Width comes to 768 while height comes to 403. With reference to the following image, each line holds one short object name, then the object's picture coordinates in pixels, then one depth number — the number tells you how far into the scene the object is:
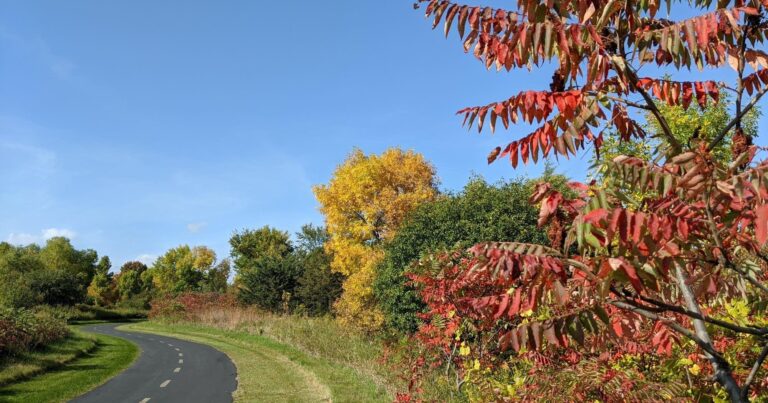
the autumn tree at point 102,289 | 80.51
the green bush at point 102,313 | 53.62
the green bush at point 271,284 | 40.16
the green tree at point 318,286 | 35.78
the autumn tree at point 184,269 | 78.18
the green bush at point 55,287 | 47.84
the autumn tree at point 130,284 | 80.44
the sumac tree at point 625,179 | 1.97
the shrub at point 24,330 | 17.62
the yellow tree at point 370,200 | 30.31
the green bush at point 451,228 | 15.19
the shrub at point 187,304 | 42.50
